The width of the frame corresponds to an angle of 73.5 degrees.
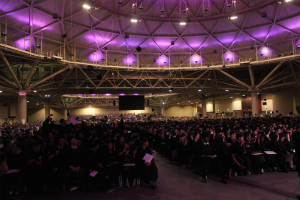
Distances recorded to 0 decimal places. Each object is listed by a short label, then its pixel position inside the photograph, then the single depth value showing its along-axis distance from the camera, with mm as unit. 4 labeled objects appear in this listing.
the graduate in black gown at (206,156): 7242
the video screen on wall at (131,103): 30766
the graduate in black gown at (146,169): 6838
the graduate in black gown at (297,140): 6564
